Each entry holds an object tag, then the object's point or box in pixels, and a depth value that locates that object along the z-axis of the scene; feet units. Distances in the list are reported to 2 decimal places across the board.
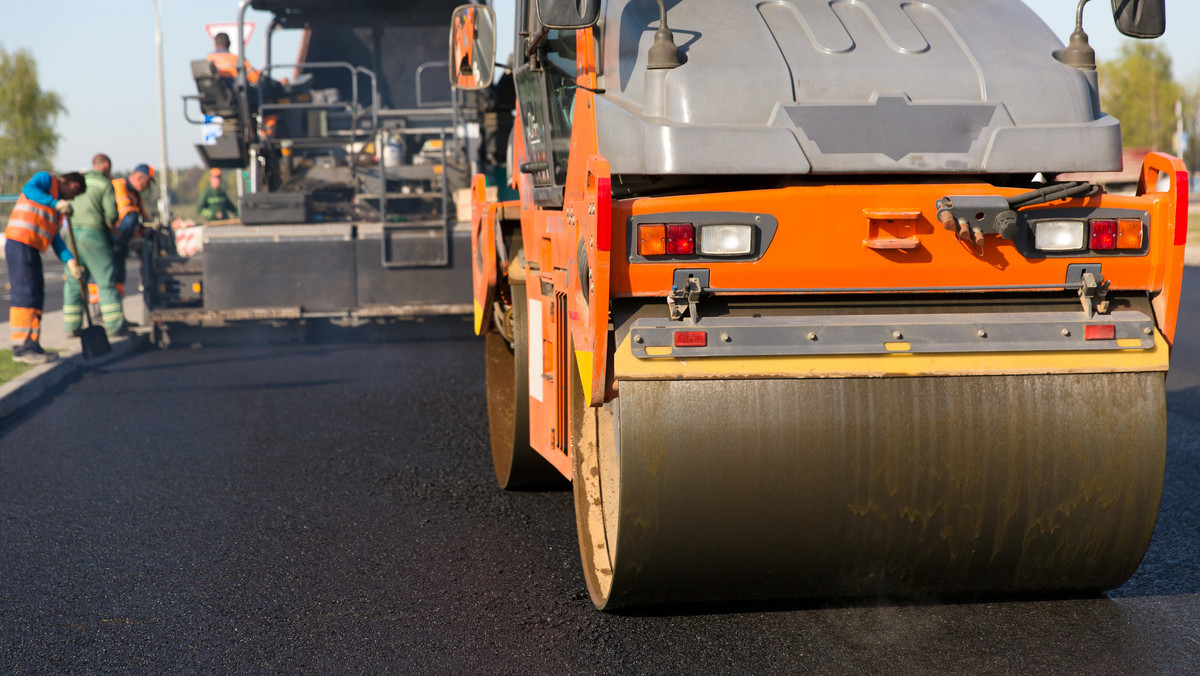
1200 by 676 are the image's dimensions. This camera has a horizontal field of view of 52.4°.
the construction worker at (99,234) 38.52
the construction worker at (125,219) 39.06
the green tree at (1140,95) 172.24
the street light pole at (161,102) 96.27
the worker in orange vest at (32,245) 32.94
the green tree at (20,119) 150.51
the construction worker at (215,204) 49.29
